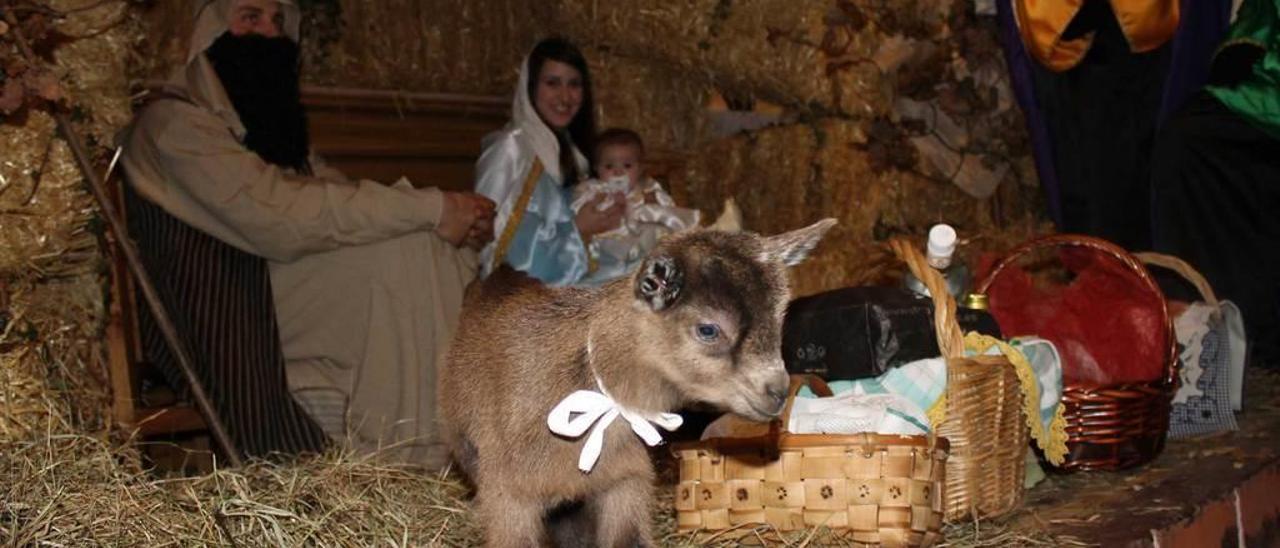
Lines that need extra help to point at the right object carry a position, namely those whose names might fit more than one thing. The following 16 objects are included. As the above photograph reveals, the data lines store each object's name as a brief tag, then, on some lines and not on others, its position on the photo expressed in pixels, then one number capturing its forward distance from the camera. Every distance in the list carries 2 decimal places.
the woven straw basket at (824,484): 3.06
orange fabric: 5.37
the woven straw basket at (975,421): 3.33
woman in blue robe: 5.35
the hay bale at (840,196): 5.89
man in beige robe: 4.55
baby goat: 2.55
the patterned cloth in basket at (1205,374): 4.67
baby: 5.41
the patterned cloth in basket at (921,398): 3.23
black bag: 3.51
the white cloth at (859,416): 3.21
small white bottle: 3.70
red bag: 4.06
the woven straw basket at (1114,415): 4.00
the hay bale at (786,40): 5.81
